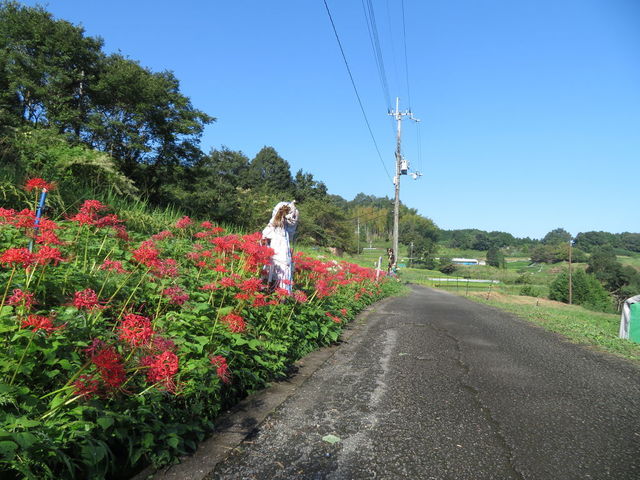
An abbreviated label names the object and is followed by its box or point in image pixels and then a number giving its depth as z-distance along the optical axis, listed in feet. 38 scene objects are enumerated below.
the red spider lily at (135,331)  6.70
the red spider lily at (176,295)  10.27
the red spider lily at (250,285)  11.69
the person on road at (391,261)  86.78
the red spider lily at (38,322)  5.90
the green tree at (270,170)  244.22
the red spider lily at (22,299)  6.63
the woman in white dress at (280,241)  18.70
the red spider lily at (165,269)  9.79
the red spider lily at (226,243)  13.94
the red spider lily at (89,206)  10.02
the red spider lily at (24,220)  7.90
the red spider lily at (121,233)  11.09
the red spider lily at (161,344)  7.51
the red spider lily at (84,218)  9.72
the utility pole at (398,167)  96.38
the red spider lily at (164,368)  6.79
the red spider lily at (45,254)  6.92
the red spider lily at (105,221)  10.98
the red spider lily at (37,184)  10.05
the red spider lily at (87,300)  7.04
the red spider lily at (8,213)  9.06
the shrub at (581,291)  163.02
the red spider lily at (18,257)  6.35
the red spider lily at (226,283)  11.09
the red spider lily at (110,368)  5.95
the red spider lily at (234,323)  10.31
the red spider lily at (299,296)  15.94
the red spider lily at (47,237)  7.95
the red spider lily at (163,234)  14.12
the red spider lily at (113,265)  9.39
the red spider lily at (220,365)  8.48
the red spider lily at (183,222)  16.08
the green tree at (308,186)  232.04
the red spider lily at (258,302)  12.61
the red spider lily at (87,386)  5.91
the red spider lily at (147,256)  9.06
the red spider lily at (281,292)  14.24
